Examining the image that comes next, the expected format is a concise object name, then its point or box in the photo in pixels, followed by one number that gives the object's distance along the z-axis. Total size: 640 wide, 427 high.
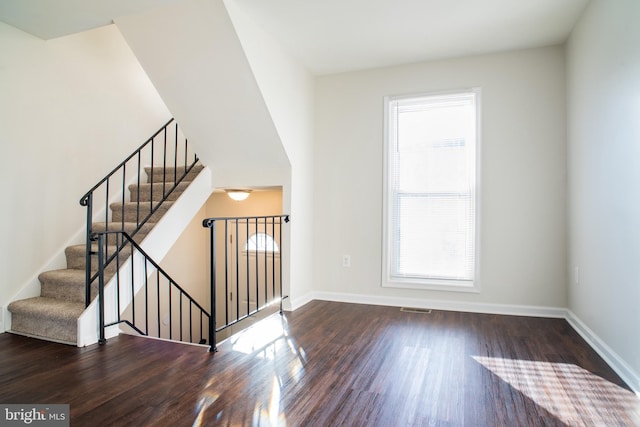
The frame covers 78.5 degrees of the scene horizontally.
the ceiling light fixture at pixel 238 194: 4.30
